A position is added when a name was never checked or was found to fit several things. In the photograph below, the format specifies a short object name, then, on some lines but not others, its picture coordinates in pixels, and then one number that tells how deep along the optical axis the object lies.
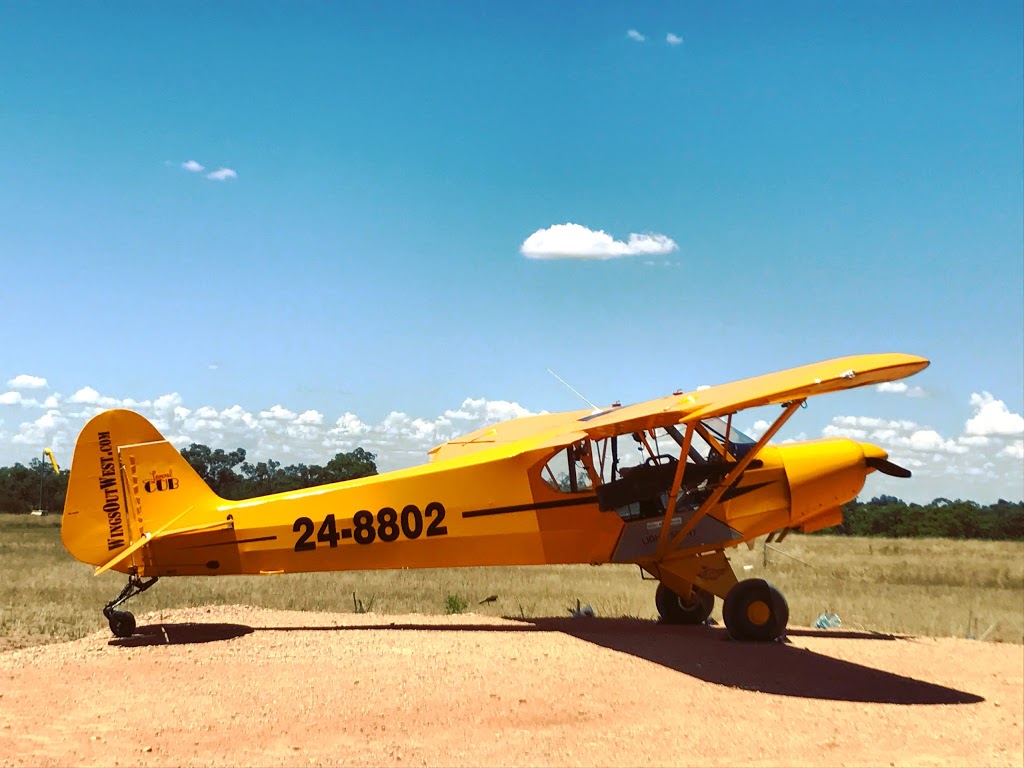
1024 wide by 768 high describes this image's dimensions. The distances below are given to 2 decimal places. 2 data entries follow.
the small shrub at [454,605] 14.03
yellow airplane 11.20
